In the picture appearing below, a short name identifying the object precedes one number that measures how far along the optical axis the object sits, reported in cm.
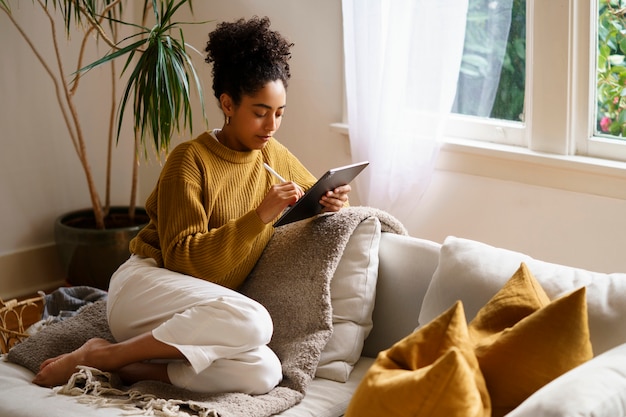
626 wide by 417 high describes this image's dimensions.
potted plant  315
